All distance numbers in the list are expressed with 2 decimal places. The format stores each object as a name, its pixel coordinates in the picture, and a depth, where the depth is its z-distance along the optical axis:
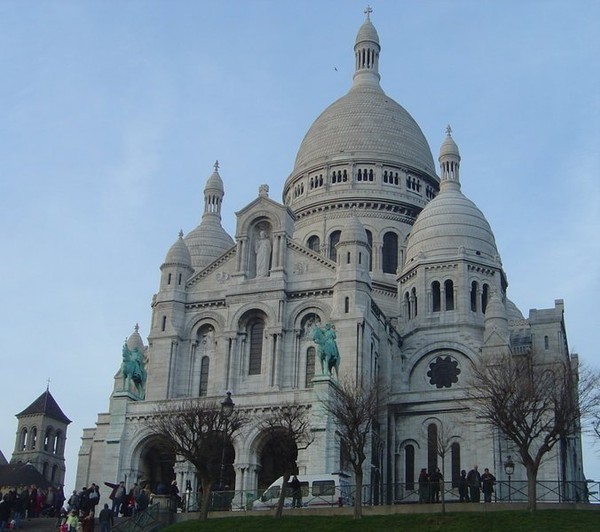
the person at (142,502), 42.69
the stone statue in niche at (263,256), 66.56
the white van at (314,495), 46.12
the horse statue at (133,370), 62.34
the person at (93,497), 42.03
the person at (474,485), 42.76
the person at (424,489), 44.47
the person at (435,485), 43.81
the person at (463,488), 42.94
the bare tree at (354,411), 43.24
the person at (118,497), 45.53
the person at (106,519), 39.59
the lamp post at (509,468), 44.68
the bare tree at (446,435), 62.89
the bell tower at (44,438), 108.25
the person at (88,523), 37.91
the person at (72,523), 39.21
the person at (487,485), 42.91
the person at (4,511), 40.06
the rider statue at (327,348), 56.31
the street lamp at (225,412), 44.28
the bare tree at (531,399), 42.41
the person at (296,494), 44.41
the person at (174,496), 45.03
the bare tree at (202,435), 45.19
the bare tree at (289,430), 48.49
